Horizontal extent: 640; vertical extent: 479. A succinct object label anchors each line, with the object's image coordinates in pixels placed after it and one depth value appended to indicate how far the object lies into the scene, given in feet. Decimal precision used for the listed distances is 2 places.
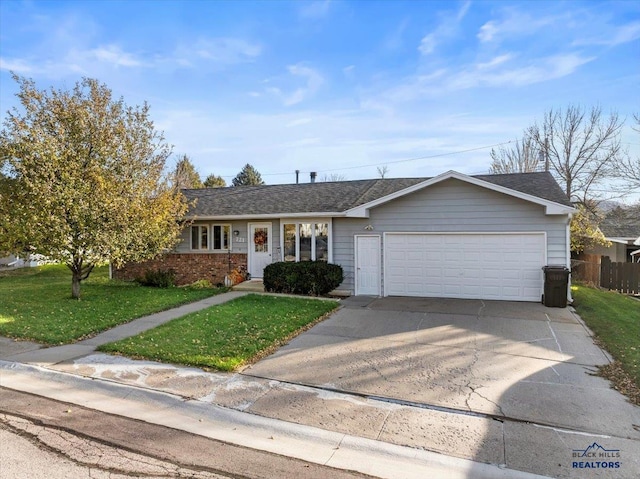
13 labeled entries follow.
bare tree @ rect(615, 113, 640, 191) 72.08
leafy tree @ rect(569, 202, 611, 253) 63.82
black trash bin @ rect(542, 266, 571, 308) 34.45
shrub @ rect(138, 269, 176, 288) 47.70
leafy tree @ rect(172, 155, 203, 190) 113.39
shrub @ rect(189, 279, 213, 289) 46.53
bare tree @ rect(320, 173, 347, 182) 152.46
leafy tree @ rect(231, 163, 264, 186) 139.13
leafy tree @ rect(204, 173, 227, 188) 126.62
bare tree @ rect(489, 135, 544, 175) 88.56
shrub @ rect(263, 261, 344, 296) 40.70
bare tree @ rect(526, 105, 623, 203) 74.90
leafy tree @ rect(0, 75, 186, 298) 31.91
